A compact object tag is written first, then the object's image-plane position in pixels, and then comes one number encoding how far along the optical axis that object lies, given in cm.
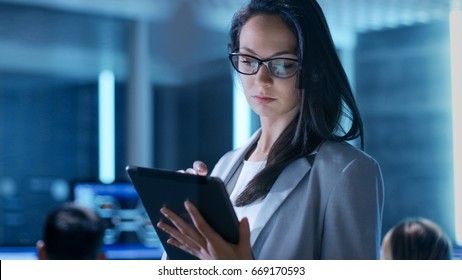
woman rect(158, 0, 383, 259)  255
